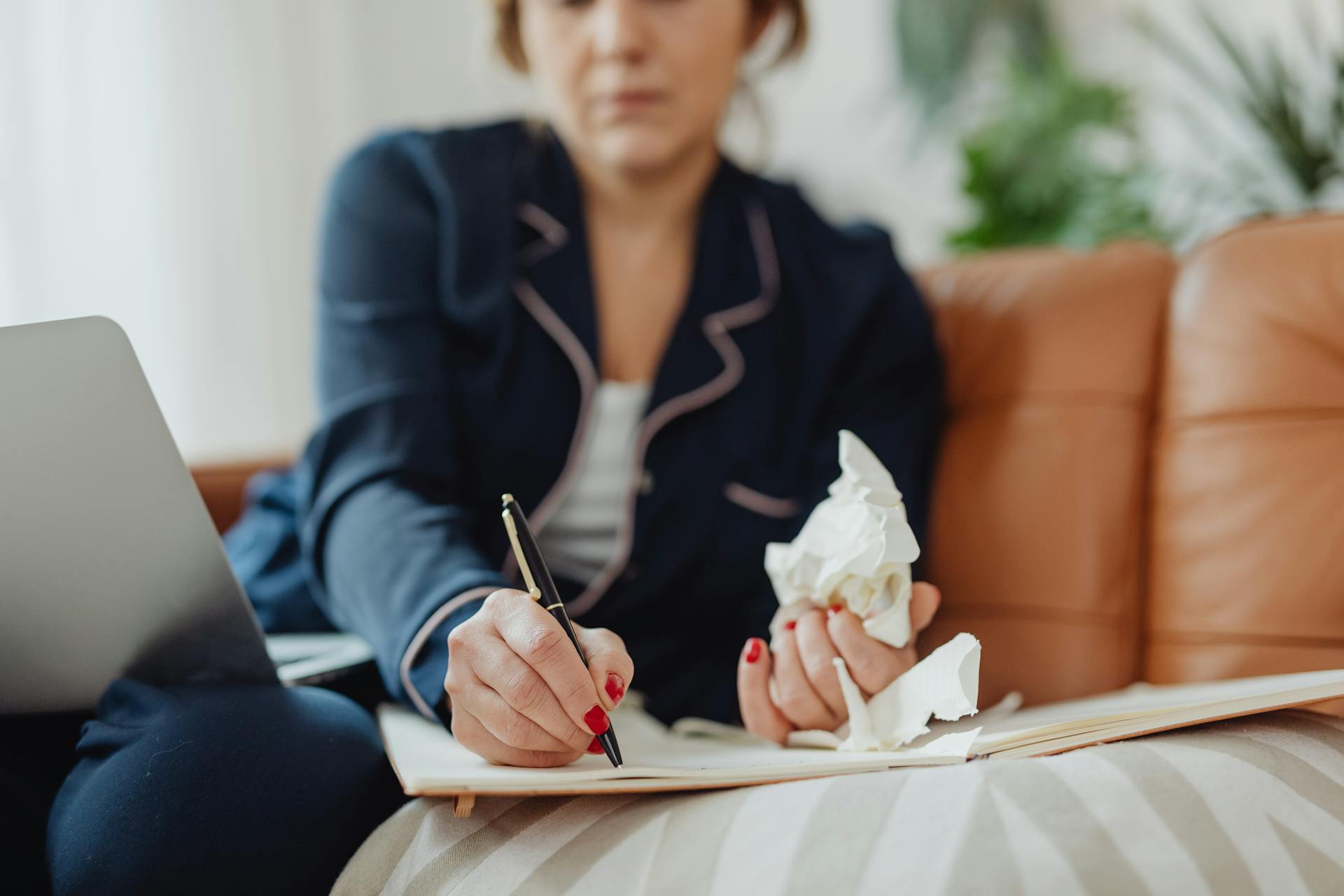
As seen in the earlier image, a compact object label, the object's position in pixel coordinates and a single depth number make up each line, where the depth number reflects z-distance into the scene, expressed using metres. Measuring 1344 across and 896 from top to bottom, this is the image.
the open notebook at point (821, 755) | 0.50
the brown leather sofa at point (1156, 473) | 0.83
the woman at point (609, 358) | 0.82
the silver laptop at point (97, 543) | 0.55
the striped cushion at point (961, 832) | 0.44
